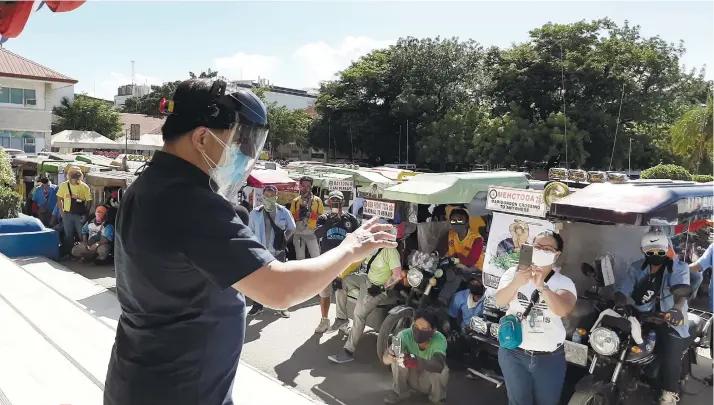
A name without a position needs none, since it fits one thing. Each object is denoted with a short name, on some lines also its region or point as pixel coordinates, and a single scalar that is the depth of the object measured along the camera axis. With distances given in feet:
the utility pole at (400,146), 126.21
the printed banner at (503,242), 15.62
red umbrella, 8.28
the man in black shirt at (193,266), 4.57
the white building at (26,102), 87.81
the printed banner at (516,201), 15.44
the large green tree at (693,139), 67.97
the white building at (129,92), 262.88
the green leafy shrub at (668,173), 44.88
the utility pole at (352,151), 132.42
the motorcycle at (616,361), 13.62
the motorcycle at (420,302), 18.94
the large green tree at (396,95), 117.91
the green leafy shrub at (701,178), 52.07
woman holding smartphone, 12.48
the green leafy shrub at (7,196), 35.55
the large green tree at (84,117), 137.90
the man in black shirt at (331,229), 23.31
